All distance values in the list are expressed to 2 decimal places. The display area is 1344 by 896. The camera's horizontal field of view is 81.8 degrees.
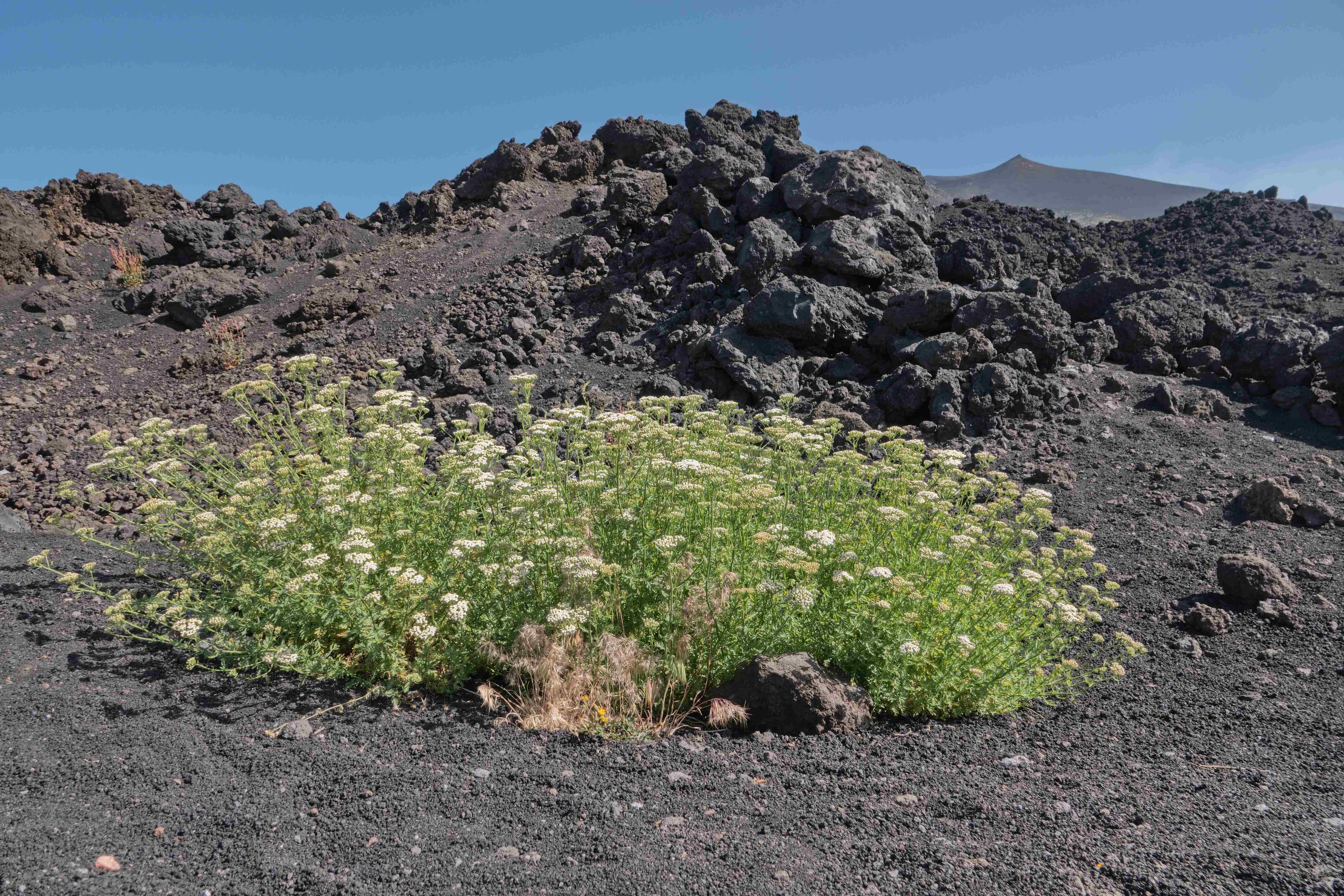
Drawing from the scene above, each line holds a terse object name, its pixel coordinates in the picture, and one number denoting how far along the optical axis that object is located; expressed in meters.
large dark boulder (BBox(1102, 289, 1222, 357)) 13.32
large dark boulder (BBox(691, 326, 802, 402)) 11.90
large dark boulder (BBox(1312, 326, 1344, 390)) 11.75
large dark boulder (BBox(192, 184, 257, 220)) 23.30
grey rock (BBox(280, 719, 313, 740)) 4.67
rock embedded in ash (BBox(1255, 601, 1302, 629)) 6.84
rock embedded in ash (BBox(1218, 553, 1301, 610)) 7.04
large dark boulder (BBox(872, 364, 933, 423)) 11.13
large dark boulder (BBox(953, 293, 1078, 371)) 12.00
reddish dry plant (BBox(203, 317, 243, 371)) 15.05
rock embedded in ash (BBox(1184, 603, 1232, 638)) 6.77
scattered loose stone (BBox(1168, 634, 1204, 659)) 6.50
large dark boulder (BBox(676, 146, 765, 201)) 17.70
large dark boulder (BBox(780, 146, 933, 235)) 15.87
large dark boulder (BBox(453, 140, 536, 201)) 21.52
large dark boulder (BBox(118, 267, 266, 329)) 17.08
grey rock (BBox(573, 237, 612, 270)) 16.88
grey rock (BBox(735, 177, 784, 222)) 16.67
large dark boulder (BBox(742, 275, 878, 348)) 12.44
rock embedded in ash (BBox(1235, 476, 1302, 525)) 8.76
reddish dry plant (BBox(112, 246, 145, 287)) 19.03
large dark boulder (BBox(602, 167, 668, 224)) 17.89
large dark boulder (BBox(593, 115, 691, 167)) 21.95
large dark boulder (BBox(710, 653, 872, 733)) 4.88
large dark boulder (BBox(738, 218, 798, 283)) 14.43
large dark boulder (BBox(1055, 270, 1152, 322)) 14.11
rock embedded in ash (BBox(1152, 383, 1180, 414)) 11.63
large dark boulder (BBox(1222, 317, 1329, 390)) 12.28
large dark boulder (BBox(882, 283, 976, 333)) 12.41
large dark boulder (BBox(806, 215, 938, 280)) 13.95
